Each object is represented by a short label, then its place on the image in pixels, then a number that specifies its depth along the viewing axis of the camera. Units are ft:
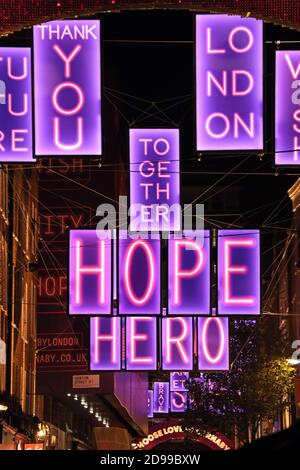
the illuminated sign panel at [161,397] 232.73
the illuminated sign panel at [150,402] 242.58
